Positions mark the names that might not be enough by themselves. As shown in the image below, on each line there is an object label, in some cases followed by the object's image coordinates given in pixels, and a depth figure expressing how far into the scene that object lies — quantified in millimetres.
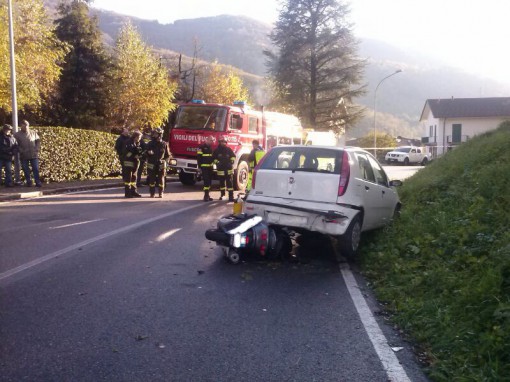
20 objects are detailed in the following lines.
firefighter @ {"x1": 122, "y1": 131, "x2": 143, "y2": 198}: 13953
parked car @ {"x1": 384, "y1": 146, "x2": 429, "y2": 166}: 49375
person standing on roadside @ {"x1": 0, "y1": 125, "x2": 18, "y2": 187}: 15406
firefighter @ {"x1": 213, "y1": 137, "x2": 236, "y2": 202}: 13727
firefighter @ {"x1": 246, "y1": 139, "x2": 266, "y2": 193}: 12992
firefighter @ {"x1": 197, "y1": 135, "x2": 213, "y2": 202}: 13766
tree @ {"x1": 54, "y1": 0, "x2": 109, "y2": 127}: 33812
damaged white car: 7340
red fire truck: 17156
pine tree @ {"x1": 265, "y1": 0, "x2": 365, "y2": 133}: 42312
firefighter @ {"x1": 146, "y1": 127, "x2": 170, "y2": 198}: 14156
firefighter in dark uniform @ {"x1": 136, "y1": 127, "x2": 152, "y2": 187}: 14934
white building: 65938
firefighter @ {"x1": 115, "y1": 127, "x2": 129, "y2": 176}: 14539
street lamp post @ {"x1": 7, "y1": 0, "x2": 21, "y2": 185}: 16047
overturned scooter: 6941
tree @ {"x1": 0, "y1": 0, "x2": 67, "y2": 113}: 18172
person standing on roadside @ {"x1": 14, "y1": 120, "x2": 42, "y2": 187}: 15766
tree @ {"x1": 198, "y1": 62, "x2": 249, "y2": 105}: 40406
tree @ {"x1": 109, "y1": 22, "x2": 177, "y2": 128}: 29953
